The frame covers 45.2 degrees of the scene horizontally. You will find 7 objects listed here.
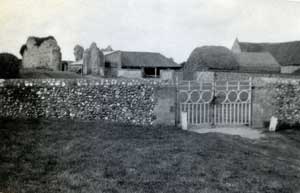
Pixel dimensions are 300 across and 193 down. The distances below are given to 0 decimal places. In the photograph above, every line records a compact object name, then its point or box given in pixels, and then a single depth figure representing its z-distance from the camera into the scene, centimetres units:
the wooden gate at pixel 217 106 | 1462
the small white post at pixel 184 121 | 1395
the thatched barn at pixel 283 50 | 5991
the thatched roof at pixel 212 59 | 4490
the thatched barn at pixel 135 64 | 4978
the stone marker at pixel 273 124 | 1475
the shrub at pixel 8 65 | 1862
